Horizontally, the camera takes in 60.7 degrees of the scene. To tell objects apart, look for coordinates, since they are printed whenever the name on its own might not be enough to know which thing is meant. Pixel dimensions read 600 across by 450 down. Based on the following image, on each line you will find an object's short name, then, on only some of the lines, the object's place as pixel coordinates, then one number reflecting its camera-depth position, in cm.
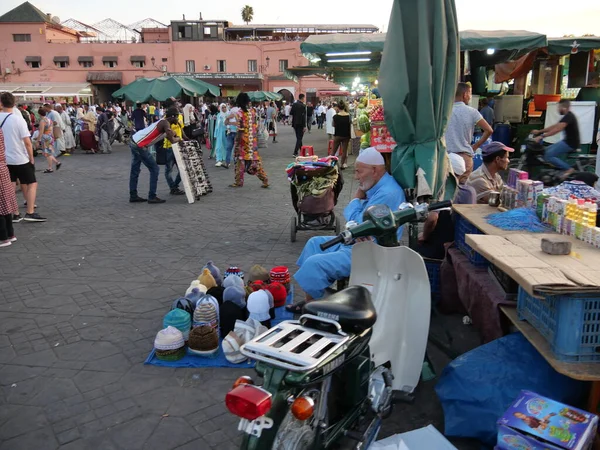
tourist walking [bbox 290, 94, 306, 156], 1738
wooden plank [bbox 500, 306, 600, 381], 254
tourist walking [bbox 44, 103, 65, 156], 1670
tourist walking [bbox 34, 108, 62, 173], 1414
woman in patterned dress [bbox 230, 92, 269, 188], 1105
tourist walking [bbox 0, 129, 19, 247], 696
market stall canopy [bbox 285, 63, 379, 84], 1652
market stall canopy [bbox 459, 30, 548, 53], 910
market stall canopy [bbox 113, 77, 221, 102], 1845
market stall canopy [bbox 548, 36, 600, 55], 1027
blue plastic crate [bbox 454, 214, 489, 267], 427
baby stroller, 679
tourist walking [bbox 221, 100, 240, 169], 1209
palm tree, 8706
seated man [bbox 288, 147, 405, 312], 397
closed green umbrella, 424
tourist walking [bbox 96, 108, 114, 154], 2064
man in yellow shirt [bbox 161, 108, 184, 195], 1034
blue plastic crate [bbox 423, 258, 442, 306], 488
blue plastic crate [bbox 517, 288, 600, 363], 258
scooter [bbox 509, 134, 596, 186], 940
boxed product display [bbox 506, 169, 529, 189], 440
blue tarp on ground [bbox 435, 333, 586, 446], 297
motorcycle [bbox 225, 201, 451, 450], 214
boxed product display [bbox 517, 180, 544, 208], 410
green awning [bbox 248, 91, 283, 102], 3631
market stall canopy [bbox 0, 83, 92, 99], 3897
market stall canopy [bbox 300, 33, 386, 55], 920
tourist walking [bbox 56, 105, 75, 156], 1992
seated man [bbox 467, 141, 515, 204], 512
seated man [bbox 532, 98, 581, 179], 936
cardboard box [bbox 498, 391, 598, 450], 245
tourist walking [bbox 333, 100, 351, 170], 1369
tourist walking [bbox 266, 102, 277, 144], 2677
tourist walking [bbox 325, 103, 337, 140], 1808
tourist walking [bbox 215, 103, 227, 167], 1547
